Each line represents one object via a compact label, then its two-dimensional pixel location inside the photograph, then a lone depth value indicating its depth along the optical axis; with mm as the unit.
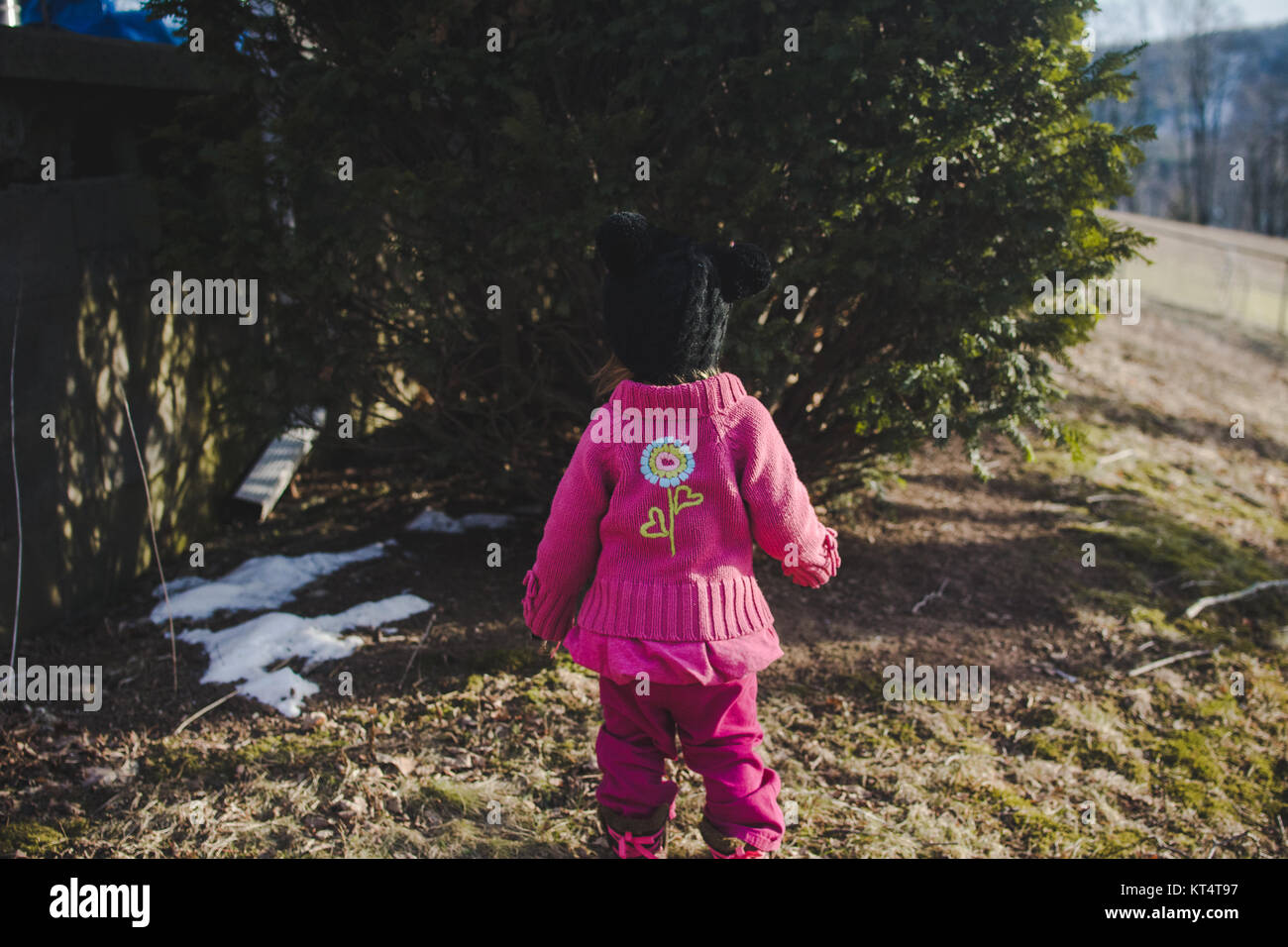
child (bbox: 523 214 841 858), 2365
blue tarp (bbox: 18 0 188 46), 4520
